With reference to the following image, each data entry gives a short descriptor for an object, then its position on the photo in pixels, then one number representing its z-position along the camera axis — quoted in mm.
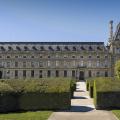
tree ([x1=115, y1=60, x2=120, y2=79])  24951
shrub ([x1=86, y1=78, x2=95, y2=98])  17846
